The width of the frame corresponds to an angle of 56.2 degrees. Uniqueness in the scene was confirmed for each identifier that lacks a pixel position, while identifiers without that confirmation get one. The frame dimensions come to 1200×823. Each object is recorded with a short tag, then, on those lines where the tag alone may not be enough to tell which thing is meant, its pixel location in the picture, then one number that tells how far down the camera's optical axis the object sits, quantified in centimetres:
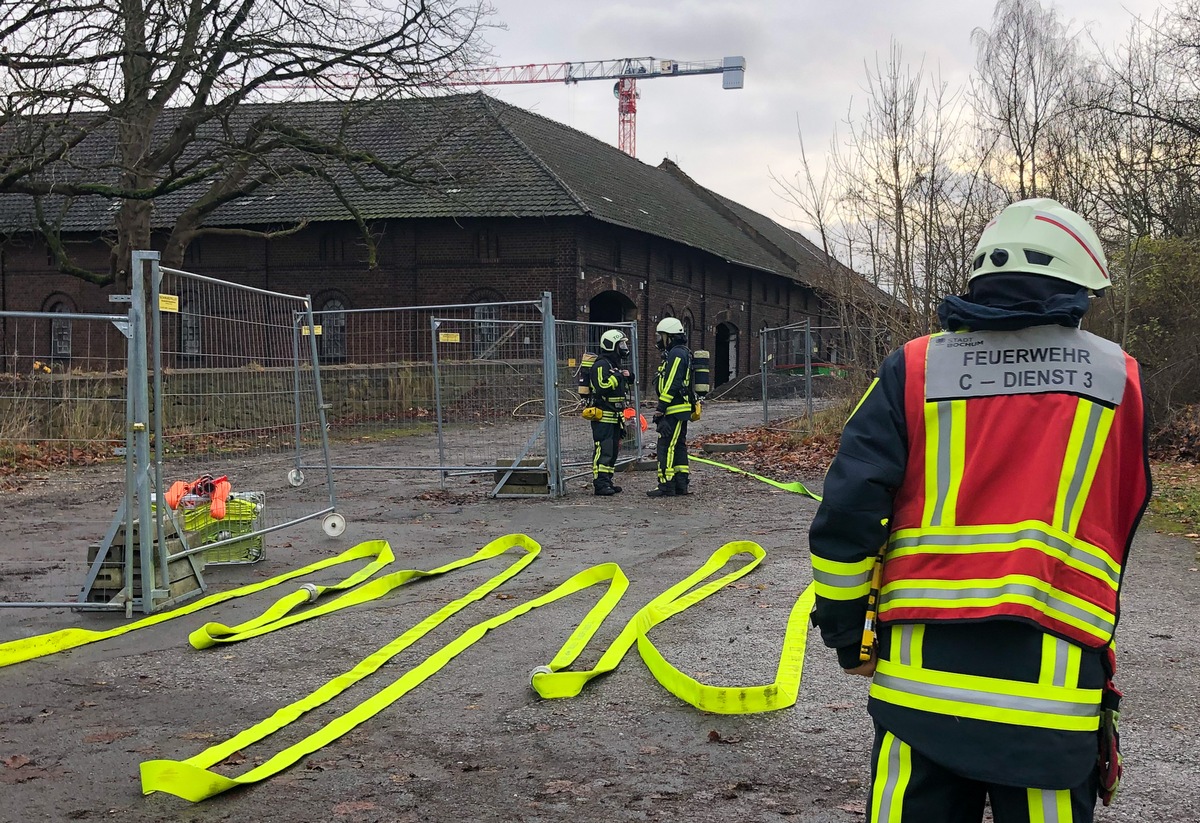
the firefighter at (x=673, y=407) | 1266
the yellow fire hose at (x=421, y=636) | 441
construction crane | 9156
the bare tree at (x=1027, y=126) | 1833
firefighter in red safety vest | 232
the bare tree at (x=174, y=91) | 1956
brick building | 3334
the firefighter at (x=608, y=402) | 1298
